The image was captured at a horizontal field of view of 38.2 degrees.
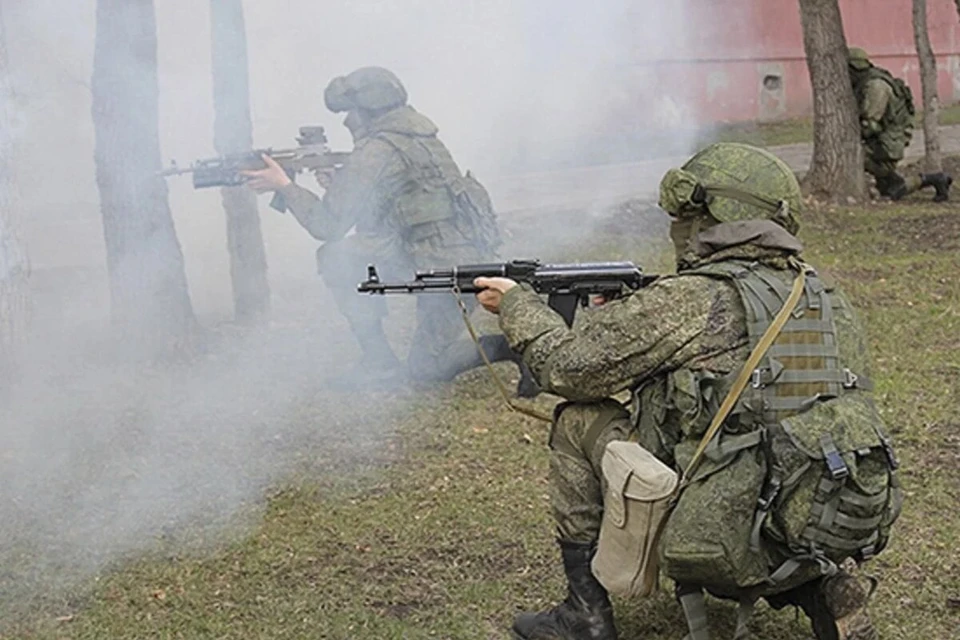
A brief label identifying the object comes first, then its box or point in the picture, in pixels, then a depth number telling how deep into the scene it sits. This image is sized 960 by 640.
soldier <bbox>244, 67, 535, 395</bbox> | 6.86
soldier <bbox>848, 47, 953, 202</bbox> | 13.70
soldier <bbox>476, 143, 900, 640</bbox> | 3.60
